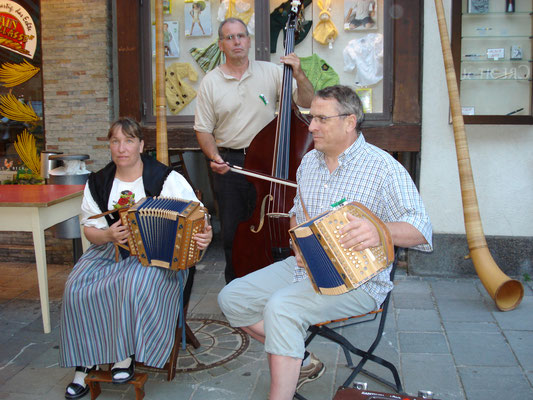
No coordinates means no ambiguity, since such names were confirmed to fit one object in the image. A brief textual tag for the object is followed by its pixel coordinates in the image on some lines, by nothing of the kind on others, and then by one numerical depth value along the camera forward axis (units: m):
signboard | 5.47
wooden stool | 2.88
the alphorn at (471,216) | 4.01
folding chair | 2.61
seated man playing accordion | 2.36
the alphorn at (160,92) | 3.84
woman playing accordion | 2.80
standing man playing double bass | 4.04
